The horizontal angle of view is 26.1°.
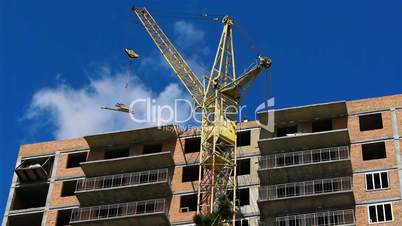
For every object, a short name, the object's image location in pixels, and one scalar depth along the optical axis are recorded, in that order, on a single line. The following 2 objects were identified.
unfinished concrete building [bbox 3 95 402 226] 73.56
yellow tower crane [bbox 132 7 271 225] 78.25
